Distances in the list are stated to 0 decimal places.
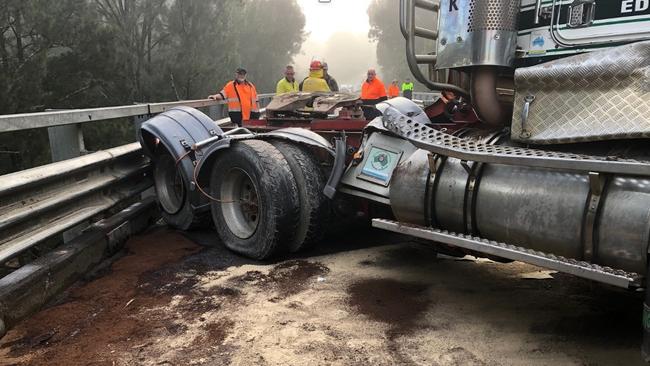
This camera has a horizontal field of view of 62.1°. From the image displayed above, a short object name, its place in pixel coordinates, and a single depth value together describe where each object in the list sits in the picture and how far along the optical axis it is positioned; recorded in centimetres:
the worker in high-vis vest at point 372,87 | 1178
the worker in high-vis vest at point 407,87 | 2116
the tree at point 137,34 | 1978
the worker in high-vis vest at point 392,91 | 1518
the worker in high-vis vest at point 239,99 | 881
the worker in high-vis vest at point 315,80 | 912
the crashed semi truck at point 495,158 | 270
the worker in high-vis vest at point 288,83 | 966
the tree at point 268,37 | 3825
